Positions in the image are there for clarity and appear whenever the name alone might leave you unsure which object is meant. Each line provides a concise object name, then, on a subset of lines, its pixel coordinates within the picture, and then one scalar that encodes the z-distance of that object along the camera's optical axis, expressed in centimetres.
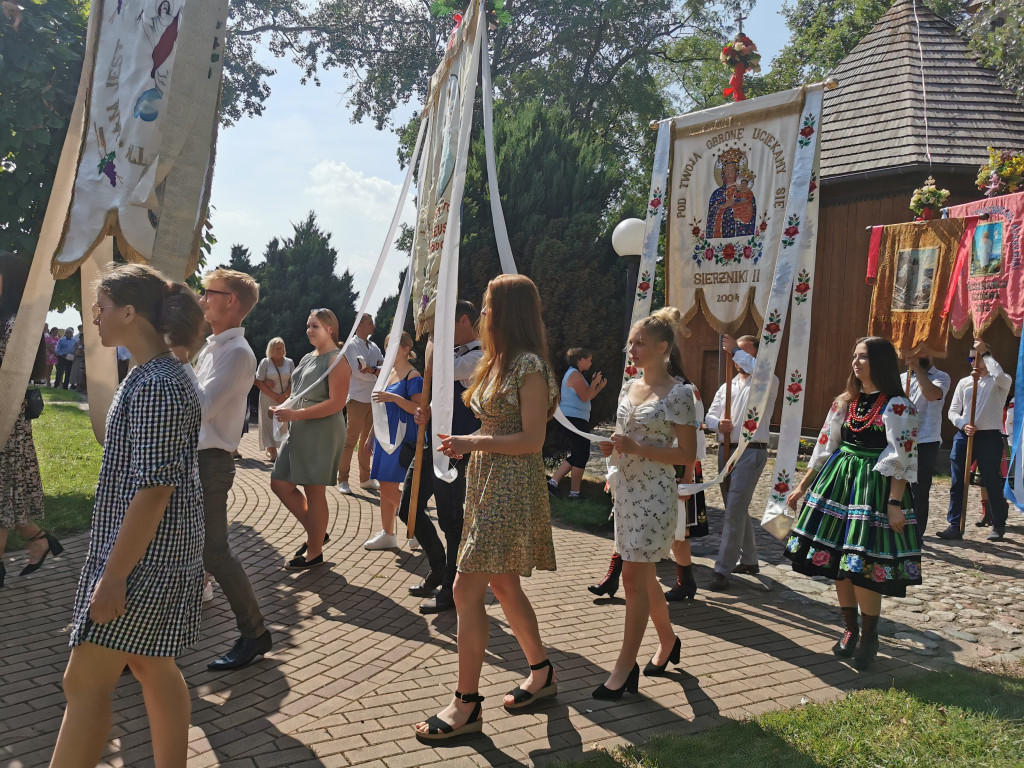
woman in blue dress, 645
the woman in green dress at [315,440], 599
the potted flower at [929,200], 862
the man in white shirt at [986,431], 895
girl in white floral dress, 407
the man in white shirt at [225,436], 428
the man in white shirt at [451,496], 536
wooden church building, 1470
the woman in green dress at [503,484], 358
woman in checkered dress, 258
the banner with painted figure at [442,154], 462
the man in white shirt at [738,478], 630
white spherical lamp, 874
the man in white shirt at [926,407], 797
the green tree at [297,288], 1991
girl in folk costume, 466
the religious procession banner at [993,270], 762
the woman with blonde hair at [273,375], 1022
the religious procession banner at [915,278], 826
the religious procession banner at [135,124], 440
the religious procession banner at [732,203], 548
